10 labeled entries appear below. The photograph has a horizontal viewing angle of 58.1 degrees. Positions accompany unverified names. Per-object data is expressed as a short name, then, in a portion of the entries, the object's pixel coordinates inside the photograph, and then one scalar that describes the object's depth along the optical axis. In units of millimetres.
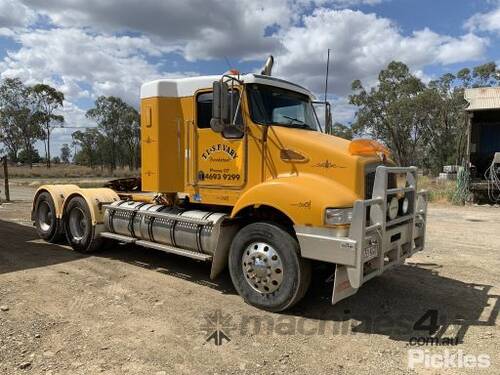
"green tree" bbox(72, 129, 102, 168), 71562
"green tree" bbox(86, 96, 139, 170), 55562
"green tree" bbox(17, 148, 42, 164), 65262
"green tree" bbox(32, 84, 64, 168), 59250
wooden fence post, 17566
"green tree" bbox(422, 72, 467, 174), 37750
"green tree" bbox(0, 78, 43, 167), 58394
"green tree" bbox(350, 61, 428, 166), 38031
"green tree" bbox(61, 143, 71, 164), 117188
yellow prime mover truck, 4715
